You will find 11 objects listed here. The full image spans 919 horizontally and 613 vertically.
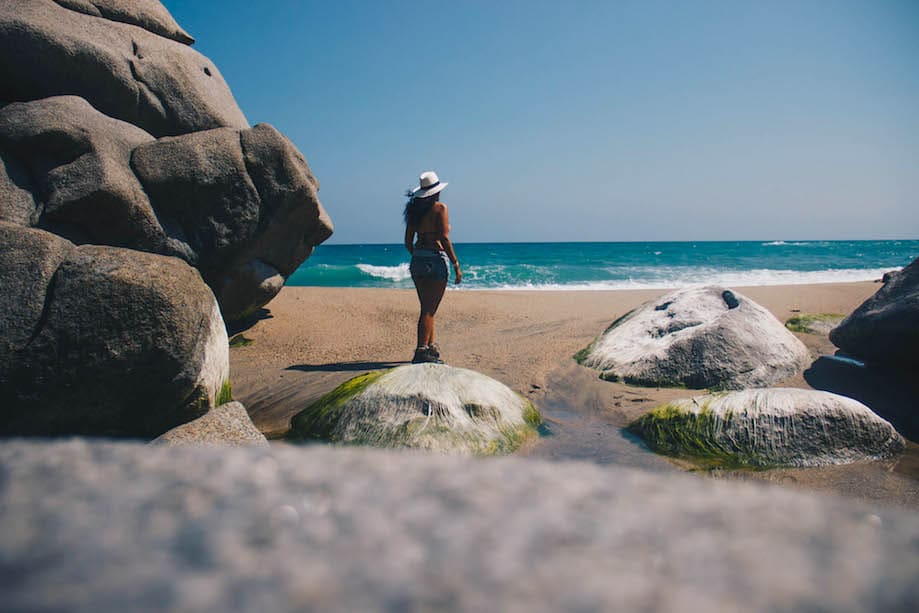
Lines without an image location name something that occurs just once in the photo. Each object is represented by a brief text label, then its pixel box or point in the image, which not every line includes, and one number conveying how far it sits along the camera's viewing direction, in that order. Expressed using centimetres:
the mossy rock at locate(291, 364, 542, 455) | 352
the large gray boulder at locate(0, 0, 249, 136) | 507
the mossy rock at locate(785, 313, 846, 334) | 636
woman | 572
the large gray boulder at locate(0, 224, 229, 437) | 306
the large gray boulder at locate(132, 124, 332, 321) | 507
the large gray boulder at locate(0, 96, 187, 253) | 445
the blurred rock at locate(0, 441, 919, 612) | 50
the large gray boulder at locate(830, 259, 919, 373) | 433
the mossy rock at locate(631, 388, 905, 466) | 330
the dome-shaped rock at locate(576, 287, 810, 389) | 470
